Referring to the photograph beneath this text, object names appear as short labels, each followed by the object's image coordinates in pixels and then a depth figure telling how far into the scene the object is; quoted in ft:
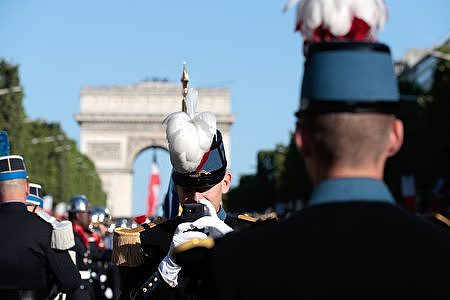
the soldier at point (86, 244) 41.60
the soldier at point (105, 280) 59.16
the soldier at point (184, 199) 16.67
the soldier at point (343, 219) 8.99
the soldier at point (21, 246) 23.27
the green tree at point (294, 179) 280.37
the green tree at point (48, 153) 167.22
